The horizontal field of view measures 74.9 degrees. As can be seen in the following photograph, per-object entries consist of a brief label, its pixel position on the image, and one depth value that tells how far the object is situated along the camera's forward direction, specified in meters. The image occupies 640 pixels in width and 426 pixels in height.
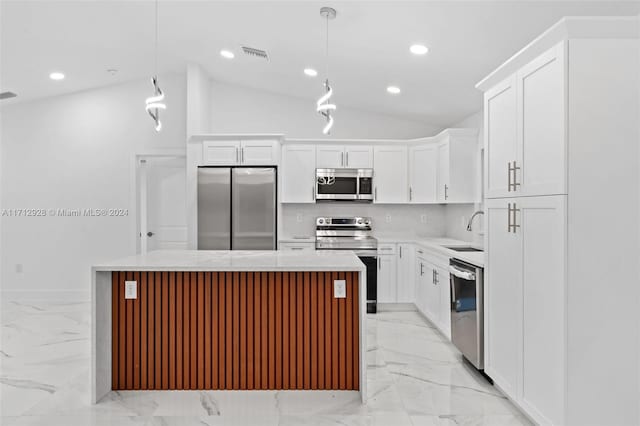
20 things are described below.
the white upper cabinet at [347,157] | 5.49
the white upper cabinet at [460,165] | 4.88
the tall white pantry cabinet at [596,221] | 2.00
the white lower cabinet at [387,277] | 5.21
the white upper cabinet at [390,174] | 5.51
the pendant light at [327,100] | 3.07
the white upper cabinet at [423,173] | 5.32
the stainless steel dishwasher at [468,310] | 3.03
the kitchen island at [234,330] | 2.85
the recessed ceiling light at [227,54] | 4.74
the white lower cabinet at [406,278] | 5.21
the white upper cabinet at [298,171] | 5.48
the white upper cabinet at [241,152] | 5.25
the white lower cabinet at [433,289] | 3.95
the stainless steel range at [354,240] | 5.16
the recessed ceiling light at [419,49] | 3.53
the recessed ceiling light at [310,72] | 4.72
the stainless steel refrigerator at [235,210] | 5.10
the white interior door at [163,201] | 5.79
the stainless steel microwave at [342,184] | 5.46
